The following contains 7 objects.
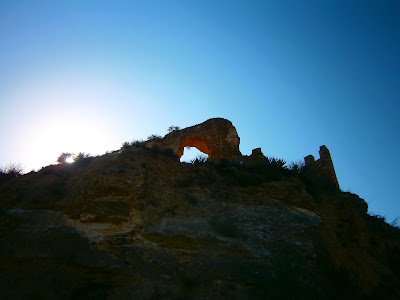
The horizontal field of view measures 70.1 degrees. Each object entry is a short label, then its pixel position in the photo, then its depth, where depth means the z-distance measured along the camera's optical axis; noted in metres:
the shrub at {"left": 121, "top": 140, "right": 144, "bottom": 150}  12.89
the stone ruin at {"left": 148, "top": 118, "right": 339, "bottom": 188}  14.43
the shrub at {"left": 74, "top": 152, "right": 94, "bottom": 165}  10.89
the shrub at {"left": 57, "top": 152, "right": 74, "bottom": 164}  11.93
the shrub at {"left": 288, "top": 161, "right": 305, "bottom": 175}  11.75
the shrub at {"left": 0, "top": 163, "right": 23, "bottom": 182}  10.31
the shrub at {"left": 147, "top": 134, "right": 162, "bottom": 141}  16.62
